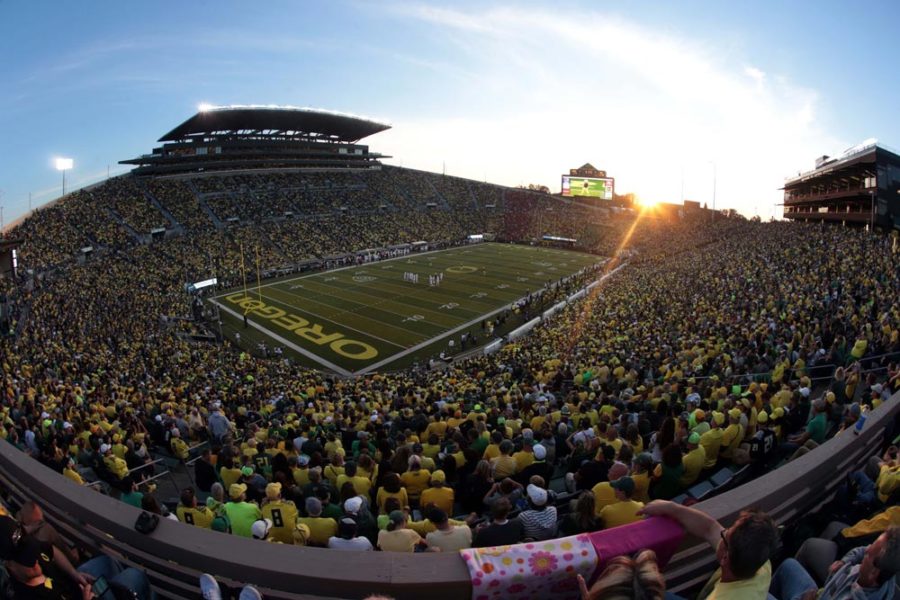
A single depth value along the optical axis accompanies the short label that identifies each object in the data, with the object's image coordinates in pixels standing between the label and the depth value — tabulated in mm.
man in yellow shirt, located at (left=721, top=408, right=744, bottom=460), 7020
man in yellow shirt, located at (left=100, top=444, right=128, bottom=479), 7975
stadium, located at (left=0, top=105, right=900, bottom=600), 3121
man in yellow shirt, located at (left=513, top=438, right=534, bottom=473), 6809
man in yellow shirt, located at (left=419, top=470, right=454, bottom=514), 5611
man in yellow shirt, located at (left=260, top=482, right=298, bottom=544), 5082
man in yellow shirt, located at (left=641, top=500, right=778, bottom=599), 2389
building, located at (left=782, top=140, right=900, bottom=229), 37656
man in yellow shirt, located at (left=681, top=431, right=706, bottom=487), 6219
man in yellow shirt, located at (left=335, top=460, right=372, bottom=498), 6244
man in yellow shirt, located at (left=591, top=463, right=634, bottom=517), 4941
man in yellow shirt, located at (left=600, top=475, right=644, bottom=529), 4387
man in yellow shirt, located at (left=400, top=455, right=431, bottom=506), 6270
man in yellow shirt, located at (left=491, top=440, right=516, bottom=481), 6570
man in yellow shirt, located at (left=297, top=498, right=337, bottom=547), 5000
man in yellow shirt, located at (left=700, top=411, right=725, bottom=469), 6793
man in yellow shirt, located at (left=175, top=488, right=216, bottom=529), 5254
